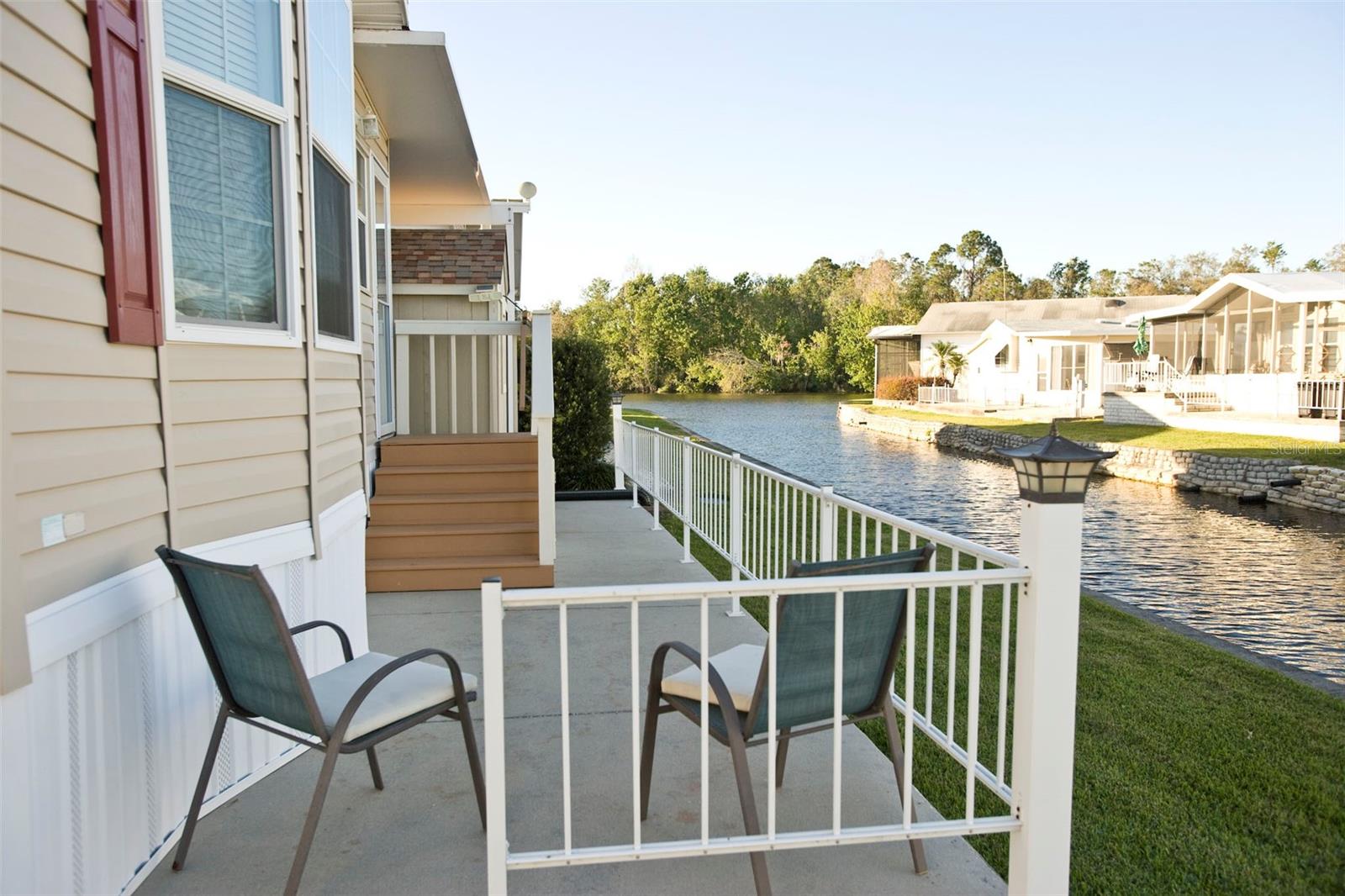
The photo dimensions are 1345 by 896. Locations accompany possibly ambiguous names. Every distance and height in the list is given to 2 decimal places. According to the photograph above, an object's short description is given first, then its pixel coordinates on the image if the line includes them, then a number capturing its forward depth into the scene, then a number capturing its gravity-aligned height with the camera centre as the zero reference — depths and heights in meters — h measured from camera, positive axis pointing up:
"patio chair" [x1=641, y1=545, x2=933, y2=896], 2.28 -0.79
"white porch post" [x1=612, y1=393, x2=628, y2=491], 11.64 -0.84
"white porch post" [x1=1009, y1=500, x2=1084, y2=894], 2.24 -0.78
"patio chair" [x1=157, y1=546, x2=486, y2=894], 2.32 -0.86
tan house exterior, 2.02 -0.08
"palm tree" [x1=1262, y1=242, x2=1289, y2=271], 64.50 +9.14
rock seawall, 13.07 -1.54
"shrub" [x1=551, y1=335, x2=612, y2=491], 12.12 -0.41
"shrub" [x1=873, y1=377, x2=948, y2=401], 39.19 -0.17
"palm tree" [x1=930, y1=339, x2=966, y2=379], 39.75 +1.29
